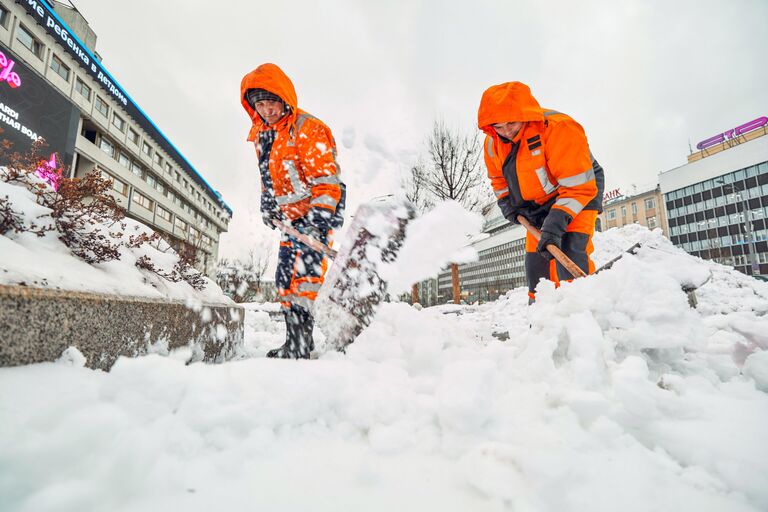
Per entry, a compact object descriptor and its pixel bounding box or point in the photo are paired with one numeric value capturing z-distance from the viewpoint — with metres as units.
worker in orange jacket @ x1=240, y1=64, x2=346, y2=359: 2.53
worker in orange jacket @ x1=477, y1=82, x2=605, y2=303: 2.50
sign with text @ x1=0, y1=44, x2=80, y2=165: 14.48
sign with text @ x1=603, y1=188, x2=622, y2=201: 52.34
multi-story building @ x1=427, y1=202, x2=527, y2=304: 57.94
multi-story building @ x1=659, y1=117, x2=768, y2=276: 38.34
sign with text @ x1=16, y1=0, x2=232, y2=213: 19.80
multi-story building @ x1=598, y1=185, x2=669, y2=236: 47.88
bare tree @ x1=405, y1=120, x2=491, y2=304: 13.20
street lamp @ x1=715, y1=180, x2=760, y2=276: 39.12
